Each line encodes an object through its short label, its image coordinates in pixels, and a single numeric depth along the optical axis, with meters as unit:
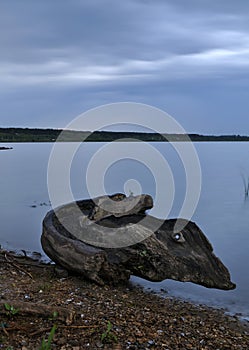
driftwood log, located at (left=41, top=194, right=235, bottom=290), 6.77
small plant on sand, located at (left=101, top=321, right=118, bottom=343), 4.50
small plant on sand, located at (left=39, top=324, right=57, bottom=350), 3.34
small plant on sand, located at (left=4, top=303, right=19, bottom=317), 4.75
